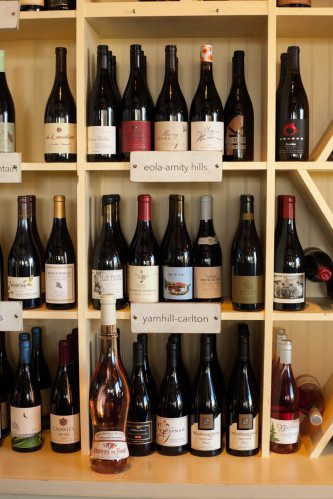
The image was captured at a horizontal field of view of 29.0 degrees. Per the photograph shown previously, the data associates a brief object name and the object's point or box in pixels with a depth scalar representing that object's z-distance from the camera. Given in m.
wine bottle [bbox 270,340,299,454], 1.44
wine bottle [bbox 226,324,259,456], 1.43
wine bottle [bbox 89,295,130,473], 1.34
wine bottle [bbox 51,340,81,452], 1.44
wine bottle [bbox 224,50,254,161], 1.45
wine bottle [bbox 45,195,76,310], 1.42
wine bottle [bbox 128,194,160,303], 1.41
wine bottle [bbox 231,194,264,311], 1.40
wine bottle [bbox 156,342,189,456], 1.43
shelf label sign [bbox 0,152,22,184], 1.39
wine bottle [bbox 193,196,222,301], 1.43
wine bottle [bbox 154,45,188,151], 1.39
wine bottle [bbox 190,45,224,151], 1.52
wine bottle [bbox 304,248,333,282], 1.51
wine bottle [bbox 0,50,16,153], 1.44
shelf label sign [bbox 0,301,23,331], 1.40
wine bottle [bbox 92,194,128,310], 1.42
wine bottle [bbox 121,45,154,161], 1.40
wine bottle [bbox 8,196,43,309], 1.44
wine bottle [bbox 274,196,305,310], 1.40
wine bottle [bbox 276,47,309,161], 1.39
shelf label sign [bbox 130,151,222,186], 1.36
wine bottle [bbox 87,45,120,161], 1.40
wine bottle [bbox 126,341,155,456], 1.44
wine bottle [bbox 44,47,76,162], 1.41
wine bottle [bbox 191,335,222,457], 1.43
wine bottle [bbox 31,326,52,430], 1.57
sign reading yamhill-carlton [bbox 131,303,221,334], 1.38
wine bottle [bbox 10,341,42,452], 1.44
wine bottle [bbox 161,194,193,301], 1.42
